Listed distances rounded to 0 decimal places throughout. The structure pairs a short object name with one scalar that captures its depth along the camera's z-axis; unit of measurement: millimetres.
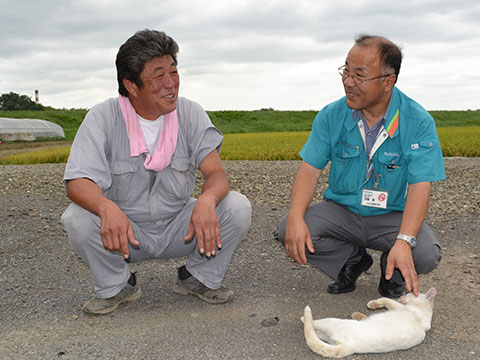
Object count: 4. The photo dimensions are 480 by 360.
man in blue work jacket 2738
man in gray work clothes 2744
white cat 2297
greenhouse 20669
